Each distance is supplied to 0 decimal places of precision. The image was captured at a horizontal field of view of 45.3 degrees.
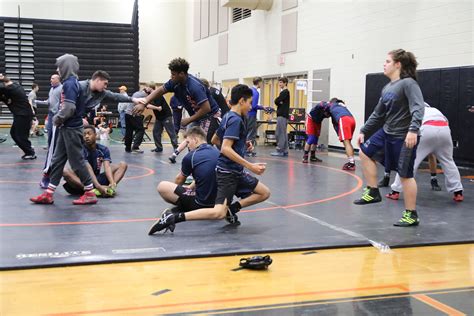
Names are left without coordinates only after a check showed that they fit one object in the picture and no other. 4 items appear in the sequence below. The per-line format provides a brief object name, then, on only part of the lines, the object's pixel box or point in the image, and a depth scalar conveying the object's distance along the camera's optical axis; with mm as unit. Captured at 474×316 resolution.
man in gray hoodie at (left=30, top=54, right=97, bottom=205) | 6422
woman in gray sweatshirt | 5659
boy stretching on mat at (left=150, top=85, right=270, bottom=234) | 5109
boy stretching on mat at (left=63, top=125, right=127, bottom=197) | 7203
